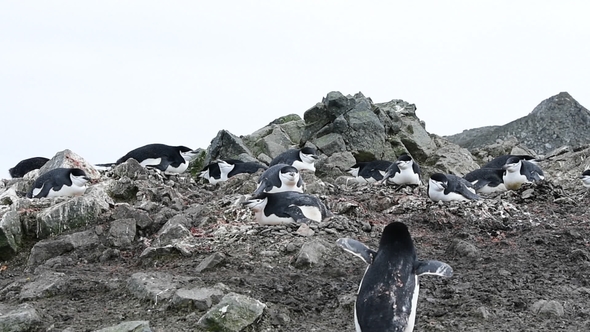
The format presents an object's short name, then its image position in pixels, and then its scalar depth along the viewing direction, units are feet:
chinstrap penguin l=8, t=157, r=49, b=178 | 55.01
